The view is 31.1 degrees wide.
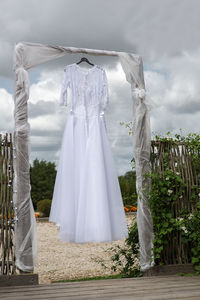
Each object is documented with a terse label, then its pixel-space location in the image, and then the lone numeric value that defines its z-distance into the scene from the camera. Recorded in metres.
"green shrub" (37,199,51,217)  10.95
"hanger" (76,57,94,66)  4.01
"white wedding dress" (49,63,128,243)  3.61
